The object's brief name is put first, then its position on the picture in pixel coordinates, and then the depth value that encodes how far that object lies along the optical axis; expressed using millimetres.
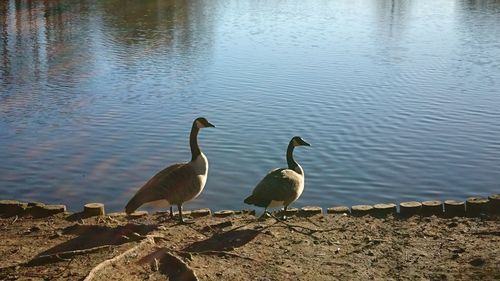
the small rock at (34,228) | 8865
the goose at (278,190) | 9250
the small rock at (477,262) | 7418
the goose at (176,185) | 8919
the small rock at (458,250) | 7919
